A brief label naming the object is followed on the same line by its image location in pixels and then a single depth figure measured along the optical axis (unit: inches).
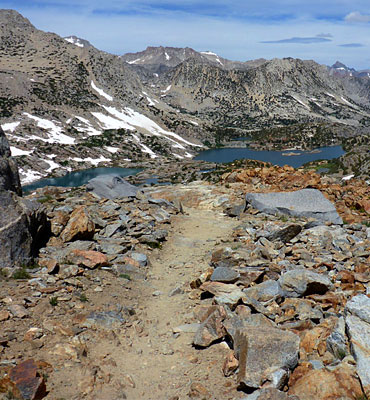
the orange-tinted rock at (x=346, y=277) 488.4
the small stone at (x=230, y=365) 339.9
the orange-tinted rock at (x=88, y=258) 575.5
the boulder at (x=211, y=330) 391.5
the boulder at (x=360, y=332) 293.8
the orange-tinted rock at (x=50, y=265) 519.1
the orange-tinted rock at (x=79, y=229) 684.4
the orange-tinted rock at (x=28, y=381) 294.7
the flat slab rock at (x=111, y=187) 1127.0
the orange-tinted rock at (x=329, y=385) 282.6
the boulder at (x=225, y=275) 534.9
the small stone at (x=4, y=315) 384.5
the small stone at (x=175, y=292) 549.3
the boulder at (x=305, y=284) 461.1
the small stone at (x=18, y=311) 397.1
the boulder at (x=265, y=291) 467.2
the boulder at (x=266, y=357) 310.3
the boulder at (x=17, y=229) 507.5
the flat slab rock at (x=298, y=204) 887.7
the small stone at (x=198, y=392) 317.7
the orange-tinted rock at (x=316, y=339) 344.8
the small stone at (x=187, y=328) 435.8
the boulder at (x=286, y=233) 719.1
